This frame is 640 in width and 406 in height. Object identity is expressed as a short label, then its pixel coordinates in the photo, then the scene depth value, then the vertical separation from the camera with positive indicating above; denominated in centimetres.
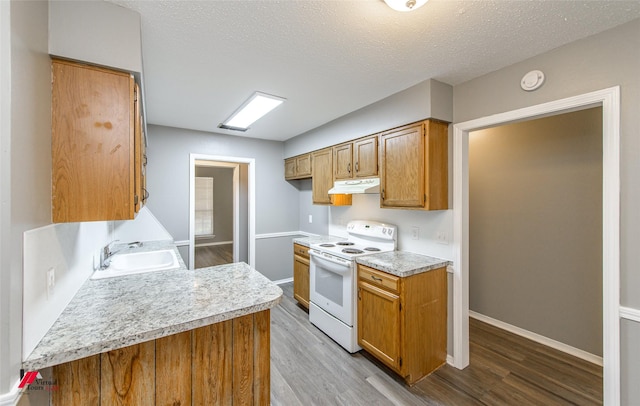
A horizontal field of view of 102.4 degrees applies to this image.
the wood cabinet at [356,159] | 276 +50
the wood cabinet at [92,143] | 115 +28
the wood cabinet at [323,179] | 337 +33
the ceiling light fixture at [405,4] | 125 +97
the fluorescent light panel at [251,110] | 257 +105
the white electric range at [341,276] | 247 -78
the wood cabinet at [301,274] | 330 -95
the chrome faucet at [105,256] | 207 -47
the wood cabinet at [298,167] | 393 +58
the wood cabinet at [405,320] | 206 -101
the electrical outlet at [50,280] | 107 -33
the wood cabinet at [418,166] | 221 +32
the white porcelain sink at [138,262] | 192 -52
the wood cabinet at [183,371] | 106 -78
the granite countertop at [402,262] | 209 -54
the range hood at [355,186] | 275 +18
